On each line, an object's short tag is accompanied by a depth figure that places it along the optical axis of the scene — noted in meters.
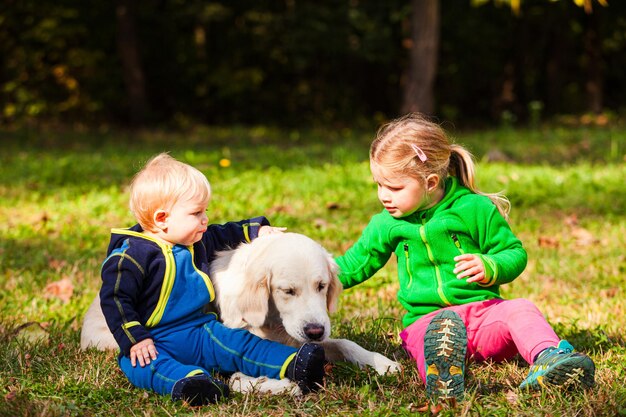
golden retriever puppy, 3.40
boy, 3.40
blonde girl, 3.64
